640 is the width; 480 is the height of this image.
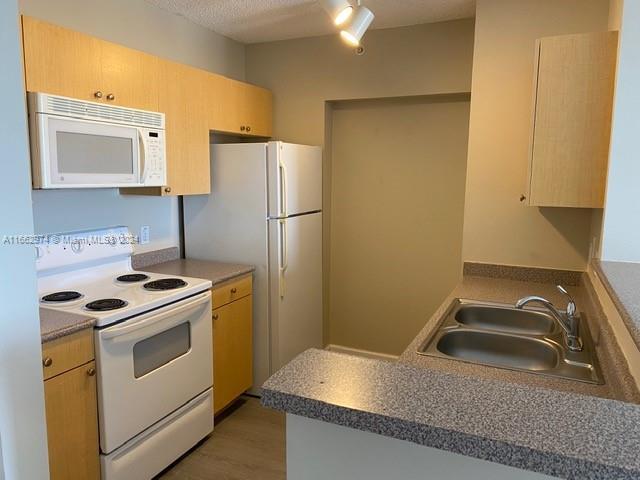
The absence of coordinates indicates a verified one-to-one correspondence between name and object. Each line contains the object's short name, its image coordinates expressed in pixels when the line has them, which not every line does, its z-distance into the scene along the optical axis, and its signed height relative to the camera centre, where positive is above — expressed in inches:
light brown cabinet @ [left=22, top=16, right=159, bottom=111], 78.2 +21.2
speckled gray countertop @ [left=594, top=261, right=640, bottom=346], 46.7 -12.4
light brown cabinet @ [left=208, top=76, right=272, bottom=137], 123.1 +21.4
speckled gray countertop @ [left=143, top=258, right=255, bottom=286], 113.1 -21.4
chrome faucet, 70.5 -21.3
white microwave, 79.0 +7.1
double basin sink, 65.6 -24.3
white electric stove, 83.2 -30.9
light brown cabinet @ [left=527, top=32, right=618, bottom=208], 85.4 +12.7
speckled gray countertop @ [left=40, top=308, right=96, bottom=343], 72.4 -22.6
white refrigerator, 123.8 -11.7
